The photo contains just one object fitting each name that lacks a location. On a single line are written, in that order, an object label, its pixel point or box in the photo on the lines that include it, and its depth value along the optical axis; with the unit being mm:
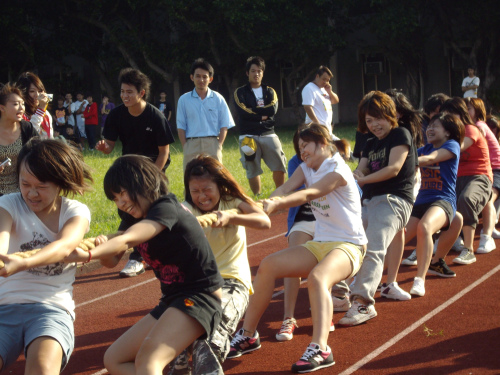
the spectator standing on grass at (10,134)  6332
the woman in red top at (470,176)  7891
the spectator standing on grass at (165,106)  23844
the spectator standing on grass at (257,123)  11461
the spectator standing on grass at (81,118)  25406
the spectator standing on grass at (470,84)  23916
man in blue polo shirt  10086
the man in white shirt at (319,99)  12125
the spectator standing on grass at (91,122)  23859
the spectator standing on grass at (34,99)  7270
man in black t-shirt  7730
